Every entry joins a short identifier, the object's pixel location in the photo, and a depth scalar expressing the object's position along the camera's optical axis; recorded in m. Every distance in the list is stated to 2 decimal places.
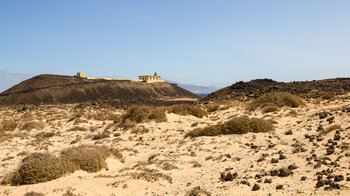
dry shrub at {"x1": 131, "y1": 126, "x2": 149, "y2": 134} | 16.59
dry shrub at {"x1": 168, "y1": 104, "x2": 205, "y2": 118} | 21.13
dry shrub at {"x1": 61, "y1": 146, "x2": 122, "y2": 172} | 8.54
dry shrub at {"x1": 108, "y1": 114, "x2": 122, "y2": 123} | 20.55
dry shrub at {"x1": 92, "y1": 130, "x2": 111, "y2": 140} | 15.39
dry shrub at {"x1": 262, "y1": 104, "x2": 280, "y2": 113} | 18.56
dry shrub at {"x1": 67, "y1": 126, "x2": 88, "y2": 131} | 18.02
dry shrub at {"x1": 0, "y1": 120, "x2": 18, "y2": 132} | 18.67
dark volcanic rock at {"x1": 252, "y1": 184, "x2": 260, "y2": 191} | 6.08
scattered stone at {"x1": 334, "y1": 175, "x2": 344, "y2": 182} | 5.74
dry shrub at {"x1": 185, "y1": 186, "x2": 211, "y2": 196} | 6.04
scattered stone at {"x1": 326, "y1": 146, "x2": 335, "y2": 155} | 7.83
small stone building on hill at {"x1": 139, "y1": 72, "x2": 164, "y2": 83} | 83.34
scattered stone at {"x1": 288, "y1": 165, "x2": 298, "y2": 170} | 7.13
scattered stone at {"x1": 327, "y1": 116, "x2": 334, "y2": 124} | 12.28
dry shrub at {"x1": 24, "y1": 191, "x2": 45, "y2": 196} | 6.54
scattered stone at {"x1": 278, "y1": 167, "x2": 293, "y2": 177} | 6.73
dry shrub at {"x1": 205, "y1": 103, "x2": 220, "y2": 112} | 23.45
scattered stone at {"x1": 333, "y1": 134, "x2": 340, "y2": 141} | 9.20
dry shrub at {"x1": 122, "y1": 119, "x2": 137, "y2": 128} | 17.97
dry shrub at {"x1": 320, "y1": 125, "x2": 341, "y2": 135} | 10.52
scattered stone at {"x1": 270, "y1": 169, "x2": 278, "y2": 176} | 6.88
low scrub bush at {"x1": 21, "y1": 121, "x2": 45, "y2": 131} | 18.47
